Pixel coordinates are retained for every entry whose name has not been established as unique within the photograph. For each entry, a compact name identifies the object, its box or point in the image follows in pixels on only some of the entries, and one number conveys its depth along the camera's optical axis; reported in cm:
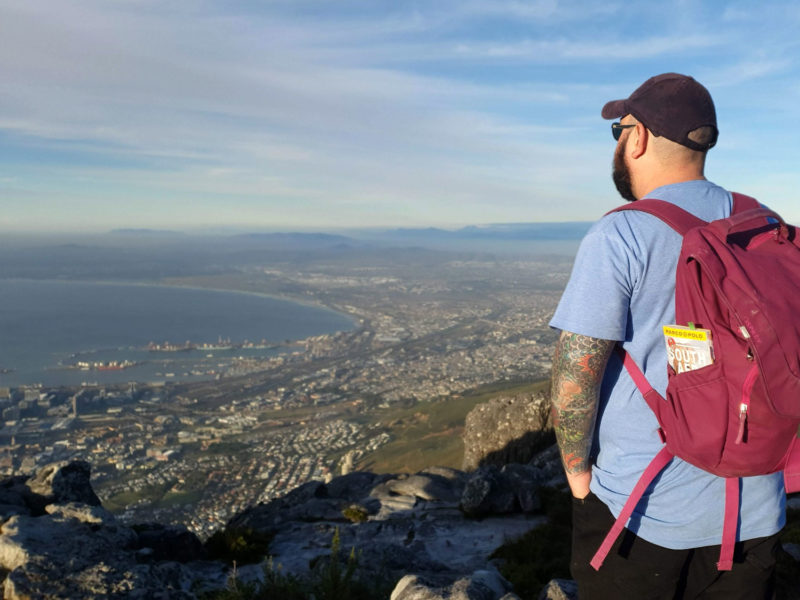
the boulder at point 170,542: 795
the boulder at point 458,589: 470
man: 221
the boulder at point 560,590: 494
